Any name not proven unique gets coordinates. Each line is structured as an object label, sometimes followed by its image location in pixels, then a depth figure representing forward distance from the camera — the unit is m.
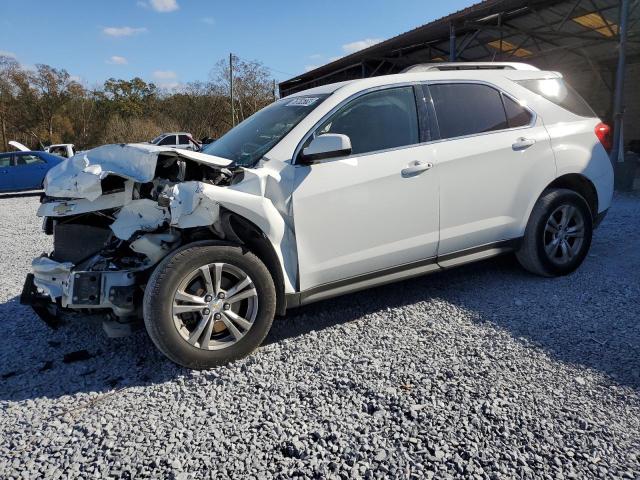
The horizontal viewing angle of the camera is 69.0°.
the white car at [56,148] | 23.07
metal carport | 11.15
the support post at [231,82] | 38.88
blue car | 14.37
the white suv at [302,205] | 2.83
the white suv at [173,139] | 22.42
